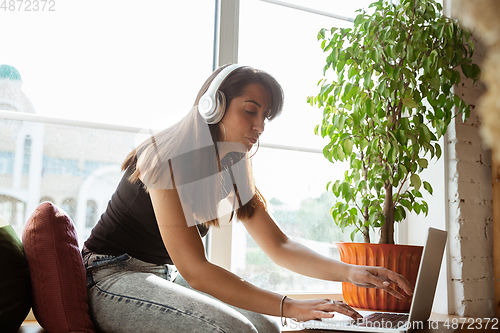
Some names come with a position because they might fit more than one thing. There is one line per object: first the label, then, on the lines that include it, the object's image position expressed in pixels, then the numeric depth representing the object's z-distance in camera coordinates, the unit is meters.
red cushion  0.93
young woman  0.89
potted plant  1.63
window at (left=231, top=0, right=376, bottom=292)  1.88
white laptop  0.90
